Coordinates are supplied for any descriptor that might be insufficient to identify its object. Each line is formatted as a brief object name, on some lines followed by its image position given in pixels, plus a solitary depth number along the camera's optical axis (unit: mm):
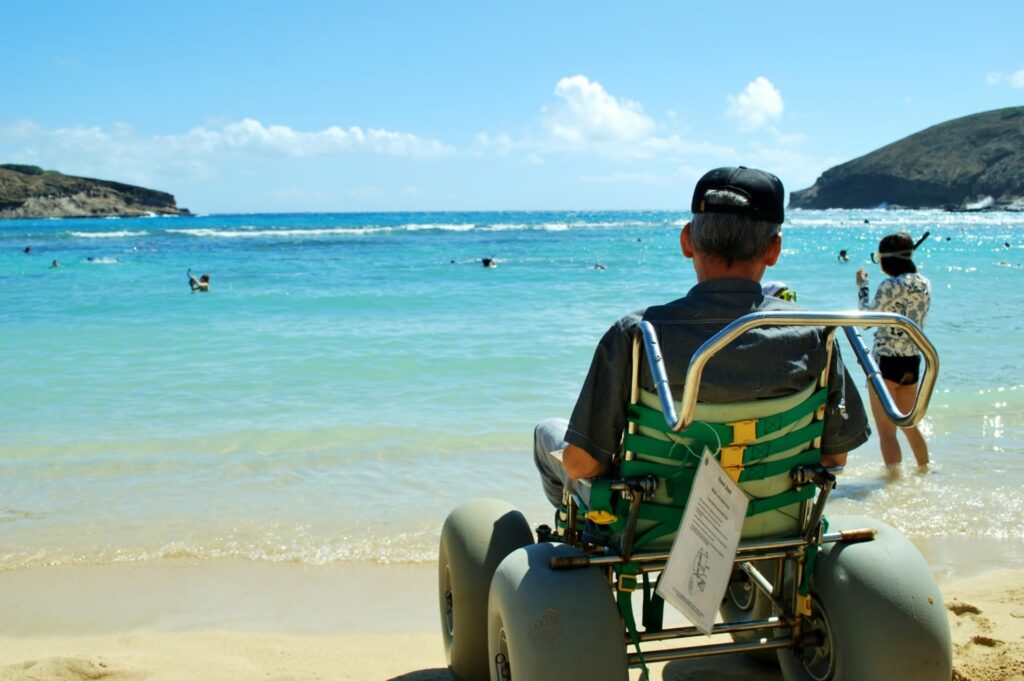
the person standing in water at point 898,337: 5715
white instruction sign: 2113
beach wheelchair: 2170
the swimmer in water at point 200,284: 20375
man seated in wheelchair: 2201
